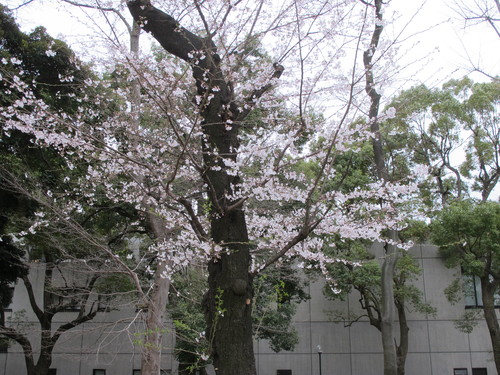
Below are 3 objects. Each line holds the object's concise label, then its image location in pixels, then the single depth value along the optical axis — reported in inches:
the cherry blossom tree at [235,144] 148.2
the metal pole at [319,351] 577.5
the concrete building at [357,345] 604.4
